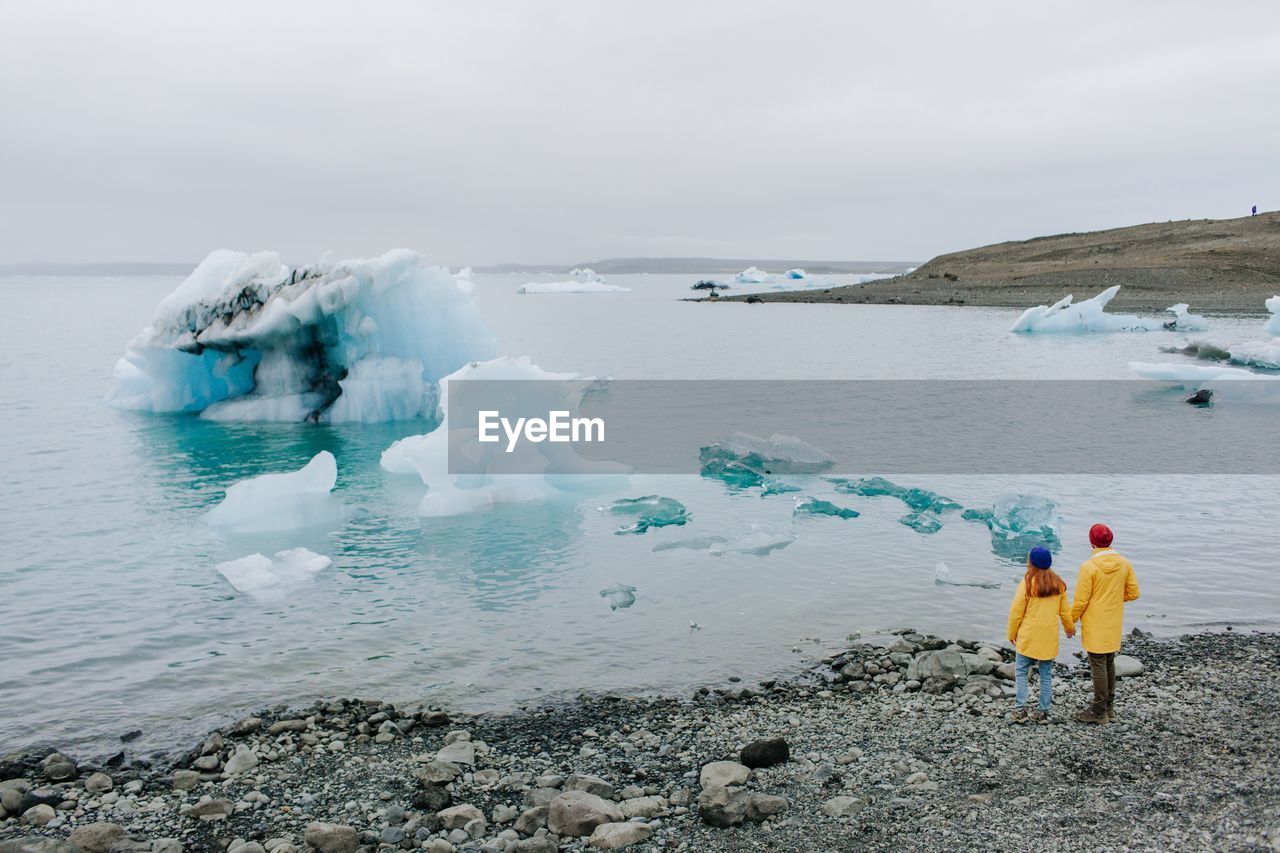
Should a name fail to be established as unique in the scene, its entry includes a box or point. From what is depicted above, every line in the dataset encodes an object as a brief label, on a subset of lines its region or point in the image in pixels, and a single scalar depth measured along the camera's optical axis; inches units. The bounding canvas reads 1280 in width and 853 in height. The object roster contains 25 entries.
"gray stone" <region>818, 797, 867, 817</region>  214.2
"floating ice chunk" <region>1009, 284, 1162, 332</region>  1572.3
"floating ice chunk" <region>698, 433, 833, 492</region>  629.0
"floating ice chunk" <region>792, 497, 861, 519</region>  511.2
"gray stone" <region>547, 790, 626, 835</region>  209.0
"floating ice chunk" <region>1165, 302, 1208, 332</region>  1462.8
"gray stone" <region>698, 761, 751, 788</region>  230.5
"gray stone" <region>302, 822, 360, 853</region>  205.0
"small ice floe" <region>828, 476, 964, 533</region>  489.7
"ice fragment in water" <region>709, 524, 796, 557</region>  452.4
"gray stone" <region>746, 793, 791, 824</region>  214.7
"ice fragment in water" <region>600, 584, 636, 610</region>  381.7
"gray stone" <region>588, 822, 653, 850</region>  203.6
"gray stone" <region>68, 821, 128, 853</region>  208.4
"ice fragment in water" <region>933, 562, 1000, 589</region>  395.5
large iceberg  762.2
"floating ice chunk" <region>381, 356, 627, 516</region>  536.4
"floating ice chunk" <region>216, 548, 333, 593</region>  405.7
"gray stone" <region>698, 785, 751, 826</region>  211.5
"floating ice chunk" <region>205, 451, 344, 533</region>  495.5
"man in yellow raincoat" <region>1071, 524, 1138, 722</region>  257.4
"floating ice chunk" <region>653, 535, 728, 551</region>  466.0
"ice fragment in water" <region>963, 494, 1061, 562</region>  449.4
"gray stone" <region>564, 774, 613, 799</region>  227.5
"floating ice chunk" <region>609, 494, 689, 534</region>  506.6
